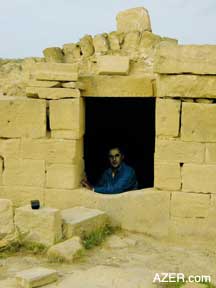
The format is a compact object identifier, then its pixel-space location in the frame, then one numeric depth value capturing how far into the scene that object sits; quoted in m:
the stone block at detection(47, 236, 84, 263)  6.60
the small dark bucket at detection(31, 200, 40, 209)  7.18
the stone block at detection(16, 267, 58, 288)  5.61
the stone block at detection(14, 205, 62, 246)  6.98
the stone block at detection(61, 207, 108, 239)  7.17
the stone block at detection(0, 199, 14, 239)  7.10
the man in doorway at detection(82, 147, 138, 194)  8.38
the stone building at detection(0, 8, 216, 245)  7.55
